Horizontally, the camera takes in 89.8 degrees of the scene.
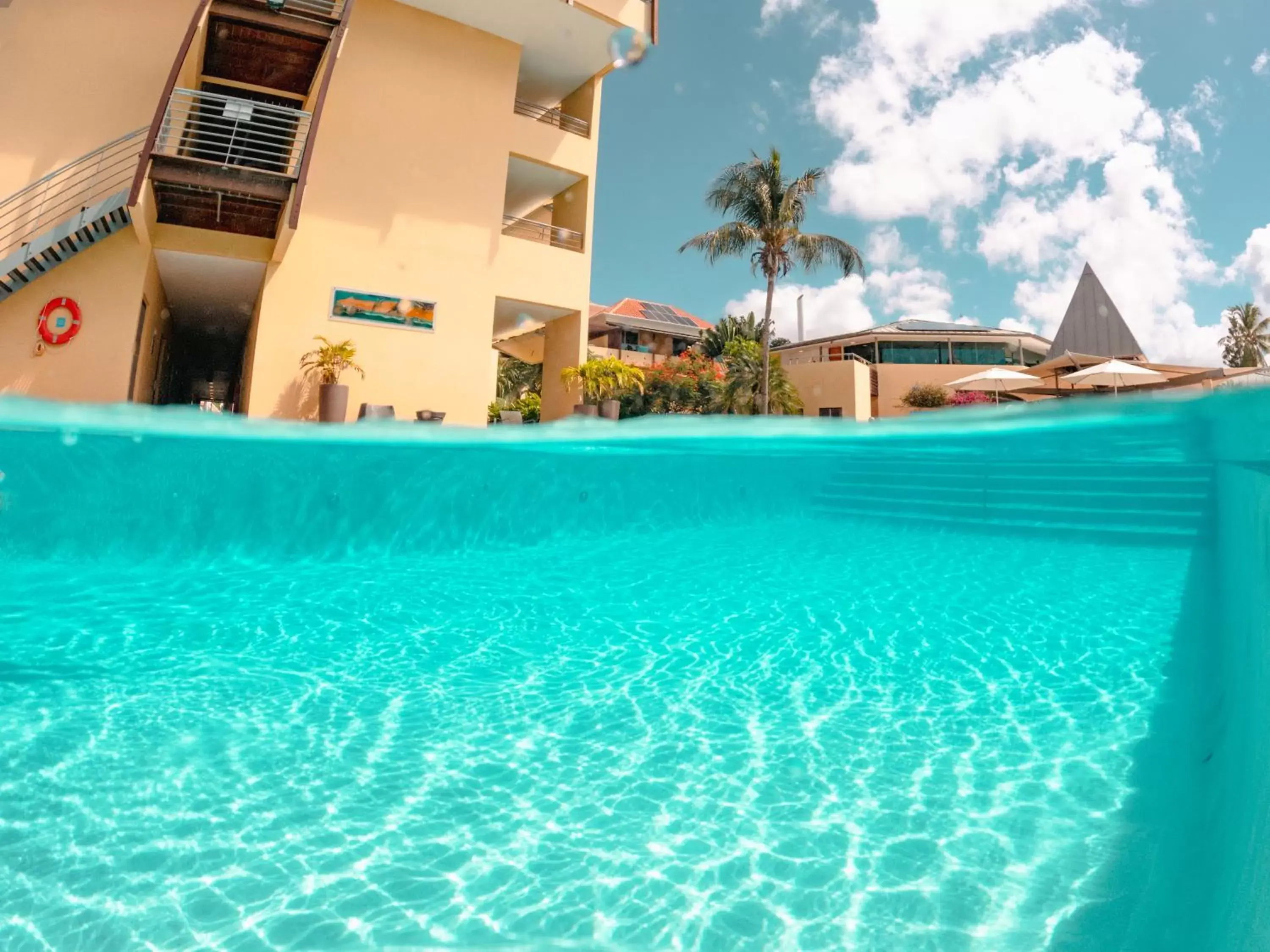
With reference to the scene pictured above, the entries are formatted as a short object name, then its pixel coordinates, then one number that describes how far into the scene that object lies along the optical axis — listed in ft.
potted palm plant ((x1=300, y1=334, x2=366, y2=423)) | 39.47
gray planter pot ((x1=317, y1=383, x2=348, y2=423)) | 39.42
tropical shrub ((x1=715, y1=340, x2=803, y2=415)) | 80.79
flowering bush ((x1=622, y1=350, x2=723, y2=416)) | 81.35
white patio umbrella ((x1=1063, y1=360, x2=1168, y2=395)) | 43.78
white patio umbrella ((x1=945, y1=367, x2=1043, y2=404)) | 52.54
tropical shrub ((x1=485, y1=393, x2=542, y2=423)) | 49.55
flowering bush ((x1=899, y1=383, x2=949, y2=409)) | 86.43
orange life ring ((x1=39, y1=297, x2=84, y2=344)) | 35.09
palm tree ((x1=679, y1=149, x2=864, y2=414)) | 72.79
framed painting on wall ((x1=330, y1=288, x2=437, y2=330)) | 42.32
